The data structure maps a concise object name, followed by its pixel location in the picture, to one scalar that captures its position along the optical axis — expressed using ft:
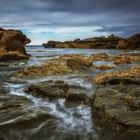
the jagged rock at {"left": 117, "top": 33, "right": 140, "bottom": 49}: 155.35
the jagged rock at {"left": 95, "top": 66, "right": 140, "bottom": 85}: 22.48
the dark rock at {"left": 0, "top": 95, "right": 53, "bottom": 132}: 14.21
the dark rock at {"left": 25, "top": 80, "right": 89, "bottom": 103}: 18.84
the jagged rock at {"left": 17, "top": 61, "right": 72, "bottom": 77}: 32.72
